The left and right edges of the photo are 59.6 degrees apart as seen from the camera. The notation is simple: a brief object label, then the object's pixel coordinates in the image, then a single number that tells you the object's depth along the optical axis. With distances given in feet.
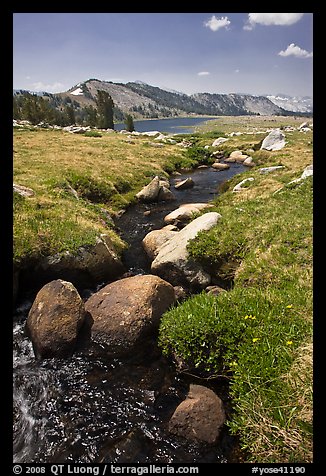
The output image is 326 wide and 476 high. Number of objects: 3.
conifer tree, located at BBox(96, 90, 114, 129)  359.46
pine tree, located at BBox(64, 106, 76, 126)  358.88
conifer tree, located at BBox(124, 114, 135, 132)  333.42
